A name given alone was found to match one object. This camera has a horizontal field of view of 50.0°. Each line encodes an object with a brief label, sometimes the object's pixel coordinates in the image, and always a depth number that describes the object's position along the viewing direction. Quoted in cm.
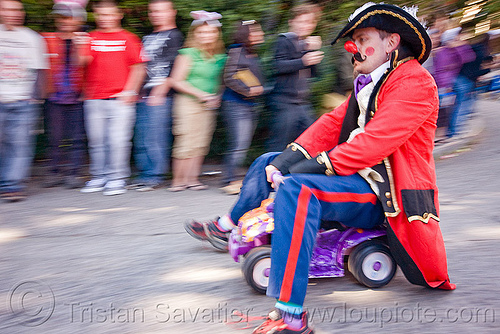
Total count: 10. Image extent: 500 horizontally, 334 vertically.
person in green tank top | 568
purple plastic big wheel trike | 317
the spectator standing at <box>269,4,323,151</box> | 561
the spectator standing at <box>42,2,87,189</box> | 566
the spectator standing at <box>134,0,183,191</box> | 572
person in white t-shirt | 540
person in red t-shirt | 567
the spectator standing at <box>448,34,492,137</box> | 738
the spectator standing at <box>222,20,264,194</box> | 561
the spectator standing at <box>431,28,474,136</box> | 710
